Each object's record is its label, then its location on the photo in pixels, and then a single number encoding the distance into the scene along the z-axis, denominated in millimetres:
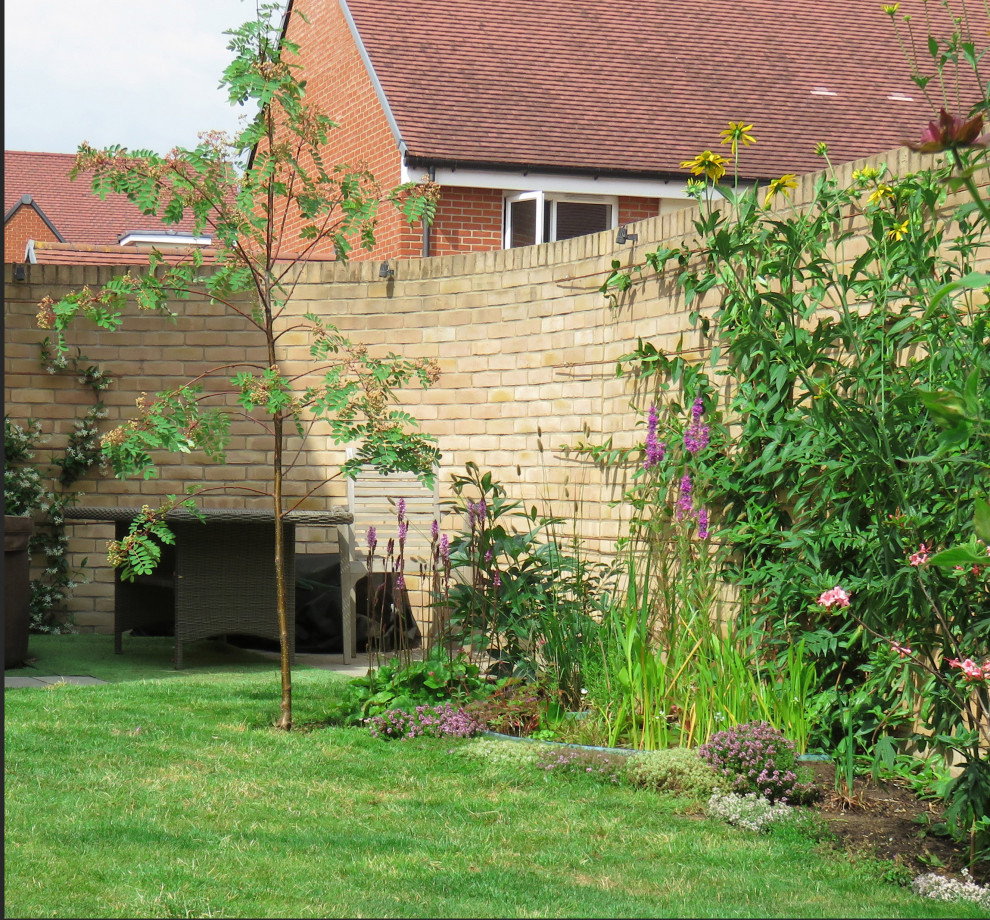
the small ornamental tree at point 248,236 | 4980
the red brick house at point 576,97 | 12836
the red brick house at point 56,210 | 26781
